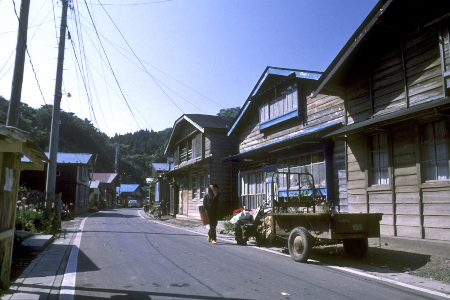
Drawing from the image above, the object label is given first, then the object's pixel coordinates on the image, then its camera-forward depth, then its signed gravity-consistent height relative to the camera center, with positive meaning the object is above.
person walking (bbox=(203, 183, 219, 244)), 11.55 -0.26
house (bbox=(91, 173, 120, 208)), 63.33 +1.93
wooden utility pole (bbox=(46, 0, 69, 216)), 15.36 +3.45
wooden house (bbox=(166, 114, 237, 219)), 21.09 +2.48
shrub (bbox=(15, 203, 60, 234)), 11.88 -0.85
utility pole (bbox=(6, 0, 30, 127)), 8.93 +3.29
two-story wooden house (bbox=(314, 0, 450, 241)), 8.30 +1.98
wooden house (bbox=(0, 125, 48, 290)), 4.61 +0.19
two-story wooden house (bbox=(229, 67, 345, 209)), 12.02 +2.63
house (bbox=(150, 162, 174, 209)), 40.98 +0.87
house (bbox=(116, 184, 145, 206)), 91.12 +1.55
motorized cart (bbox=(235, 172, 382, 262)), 7.36 -0.65
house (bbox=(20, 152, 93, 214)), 33.53 +1.72
